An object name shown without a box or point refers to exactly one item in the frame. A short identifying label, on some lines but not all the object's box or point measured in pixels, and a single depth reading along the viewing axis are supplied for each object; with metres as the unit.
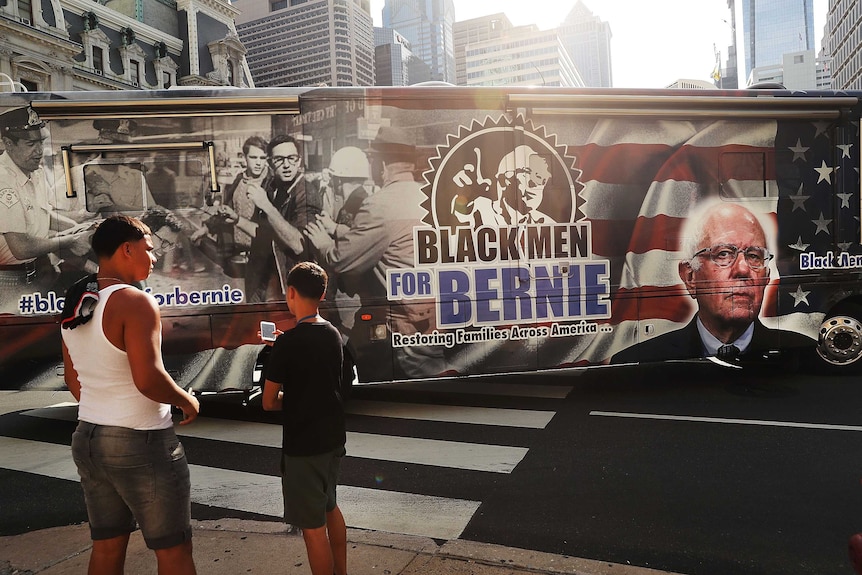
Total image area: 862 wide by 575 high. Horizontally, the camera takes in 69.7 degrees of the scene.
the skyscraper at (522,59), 131.50
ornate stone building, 41.28
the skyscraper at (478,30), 170.57
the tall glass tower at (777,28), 195.00
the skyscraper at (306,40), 176.12
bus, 6.10
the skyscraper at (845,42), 94.44
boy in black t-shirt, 2.82
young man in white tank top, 2.40
